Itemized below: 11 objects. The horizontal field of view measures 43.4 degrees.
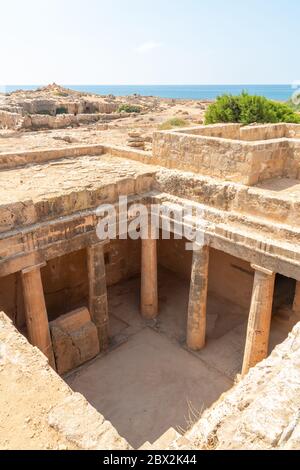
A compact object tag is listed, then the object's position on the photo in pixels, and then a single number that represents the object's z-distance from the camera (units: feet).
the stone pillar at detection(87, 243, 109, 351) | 30.83
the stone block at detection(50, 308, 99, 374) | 30.87
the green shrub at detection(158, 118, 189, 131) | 70.32
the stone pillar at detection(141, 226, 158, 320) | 35.12
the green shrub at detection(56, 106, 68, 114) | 108.99
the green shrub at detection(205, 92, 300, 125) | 64.85
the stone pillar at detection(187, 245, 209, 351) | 30.37
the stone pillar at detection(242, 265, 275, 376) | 25.96
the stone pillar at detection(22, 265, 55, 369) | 27.04
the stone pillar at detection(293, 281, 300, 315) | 32.37
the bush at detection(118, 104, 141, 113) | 118.90
